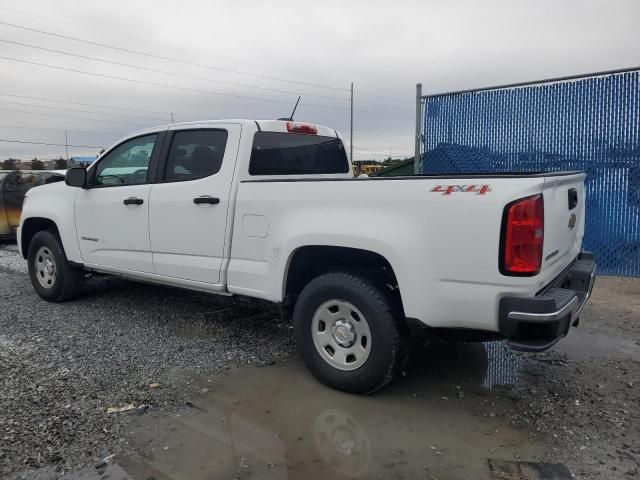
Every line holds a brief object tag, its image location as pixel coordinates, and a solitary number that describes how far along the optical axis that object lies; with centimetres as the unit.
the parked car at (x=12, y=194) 1080
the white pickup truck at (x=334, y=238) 306
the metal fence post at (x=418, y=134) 820
